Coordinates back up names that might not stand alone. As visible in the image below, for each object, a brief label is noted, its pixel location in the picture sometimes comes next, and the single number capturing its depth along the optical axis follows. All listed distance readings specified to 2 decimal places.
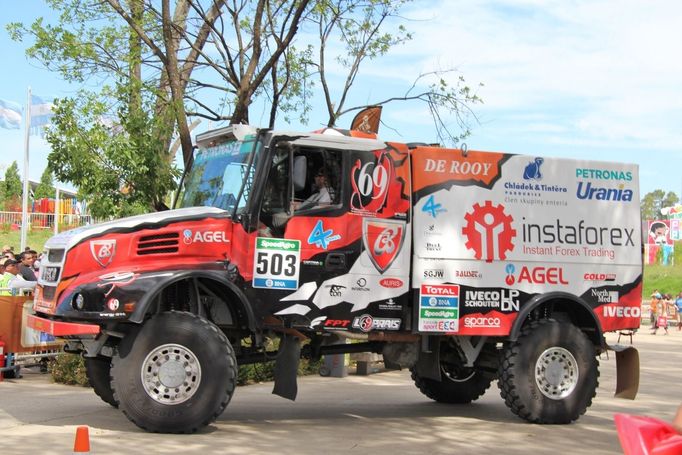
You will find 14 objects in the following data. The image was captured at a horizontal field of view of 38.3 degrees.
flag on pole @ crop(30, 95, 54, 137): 30.42
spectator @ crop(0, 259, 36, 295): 15.16
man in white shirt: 10.29
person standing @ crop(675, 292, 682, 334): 41.81
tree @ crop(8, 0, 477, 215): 14.27
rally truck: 9.47
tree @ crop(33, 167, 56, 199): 47.75
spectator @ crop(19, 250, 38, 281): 16.22
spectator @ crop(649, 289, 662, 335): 37.88
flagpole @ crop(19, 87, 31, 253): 27.78
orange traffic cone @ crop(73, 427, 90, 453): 5.95
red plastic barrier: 3.68
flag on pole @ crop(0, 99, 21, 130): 32.56
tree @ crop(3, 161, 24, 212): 65.73
